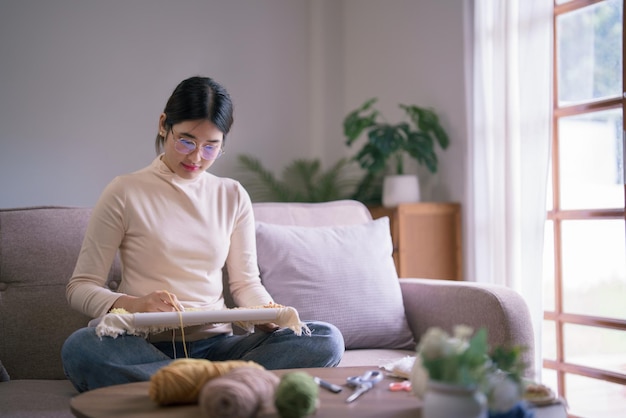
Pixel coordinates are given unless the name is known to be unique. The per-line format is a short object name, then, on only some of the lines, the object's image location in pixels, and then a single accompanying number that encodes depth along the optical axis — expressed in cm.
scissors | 133
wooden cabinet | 335
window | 286
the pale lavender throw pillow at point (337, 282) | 229
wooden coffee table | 120
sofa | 212
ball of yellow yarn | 122
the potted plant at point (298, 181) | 404
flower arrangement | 98
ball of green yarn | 112
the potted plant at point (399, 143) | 347
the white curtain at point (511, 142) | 298
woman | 178
